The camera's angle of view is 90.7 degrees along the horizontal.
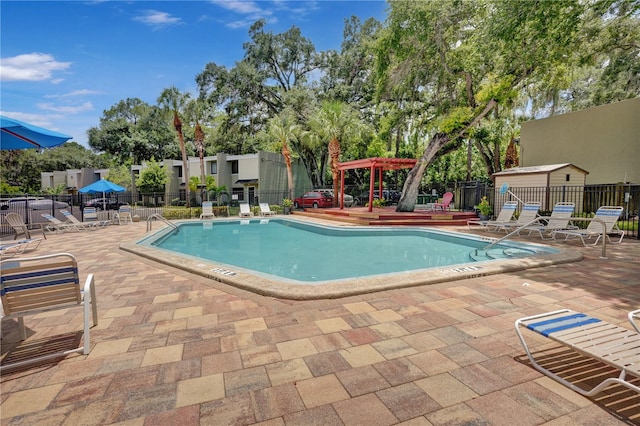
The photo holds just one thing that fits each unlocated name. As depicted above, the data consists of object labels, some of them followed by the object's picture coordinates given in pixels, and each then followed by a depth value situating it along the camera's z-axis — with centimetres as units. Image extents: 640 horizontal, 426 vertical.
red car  2120
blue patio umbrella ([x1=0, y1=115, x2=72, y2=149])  357
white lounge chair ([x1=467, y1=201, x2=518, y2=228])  1033
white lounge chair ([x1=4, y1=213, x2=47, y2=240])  827
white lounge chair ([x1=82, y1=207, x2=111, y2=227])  1329
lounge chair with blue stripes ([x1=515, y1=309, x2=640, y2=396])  191
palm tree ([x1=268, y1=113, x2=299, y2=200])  2142
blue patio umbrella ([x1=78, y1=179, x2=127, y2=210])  1534
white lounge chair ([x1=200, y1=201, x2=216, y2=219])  1720
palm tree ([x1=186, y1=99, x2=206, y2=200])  2084
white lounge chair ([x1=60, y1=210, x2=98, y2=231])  1180
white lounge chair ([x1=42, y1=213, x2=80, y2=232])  1125
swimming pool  440
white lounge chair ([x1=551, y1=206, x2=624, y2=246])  772
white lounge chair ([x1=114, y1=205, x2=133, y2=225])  1484
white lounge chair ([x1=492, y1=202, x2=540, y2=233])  957
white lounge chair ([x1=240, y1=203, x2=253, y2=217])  1825
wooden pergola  1532
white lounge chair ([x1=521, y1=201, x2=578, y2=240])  843
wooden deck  1348
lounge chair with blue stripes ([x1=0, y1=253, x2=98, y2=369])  248
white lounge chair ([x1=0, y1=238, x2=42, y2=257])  655
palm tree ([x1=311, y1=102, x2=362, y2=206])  2027
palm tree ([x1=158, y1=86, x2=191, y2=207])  1988
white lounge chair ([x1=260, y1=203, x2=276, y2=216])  1873
